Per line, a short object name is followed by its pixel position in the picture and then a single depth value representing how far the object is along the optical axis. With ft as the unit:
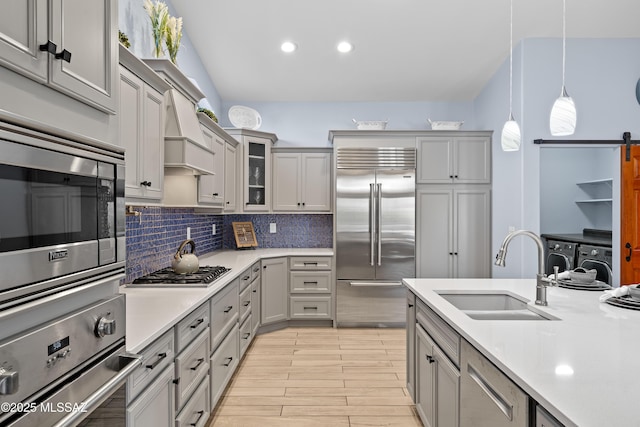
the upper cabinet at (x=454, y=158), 14.56
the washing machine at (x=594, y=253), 14.35
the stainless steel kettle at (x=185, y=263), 8.89
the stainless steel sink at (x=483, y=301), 7.27
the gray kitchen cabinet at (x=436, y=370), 5.59
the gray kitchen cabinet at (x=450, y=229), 14.61
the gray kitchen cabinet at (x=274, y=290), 13.91
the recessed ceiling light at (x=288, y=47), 12.81
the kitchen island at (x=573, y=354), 2.97
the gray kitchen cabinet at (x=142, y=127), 6.12
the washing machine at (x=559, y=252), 14.32
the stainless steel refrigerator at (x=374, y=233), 14.48
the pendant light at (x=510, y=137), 7.97
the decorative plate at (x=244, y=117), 15.48
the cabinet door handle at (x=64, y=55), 2.80
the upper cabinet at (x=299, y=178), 15.71
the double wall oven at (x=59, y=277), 2.38
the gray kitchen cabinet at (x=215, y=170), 10.27
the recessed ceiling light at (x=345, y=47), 12.74
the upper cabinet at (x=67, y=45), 2.46
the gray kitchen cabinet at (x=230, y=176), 13.16
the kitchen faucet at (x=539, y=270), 6.06
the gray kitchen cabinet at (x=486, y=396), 3.68
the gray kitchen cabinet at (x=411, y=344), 8.16
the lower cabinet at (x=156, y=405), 4.49
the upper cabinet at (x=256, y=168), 14.93
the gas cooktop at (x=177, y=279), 7.91
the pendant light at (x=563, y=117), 6.75
